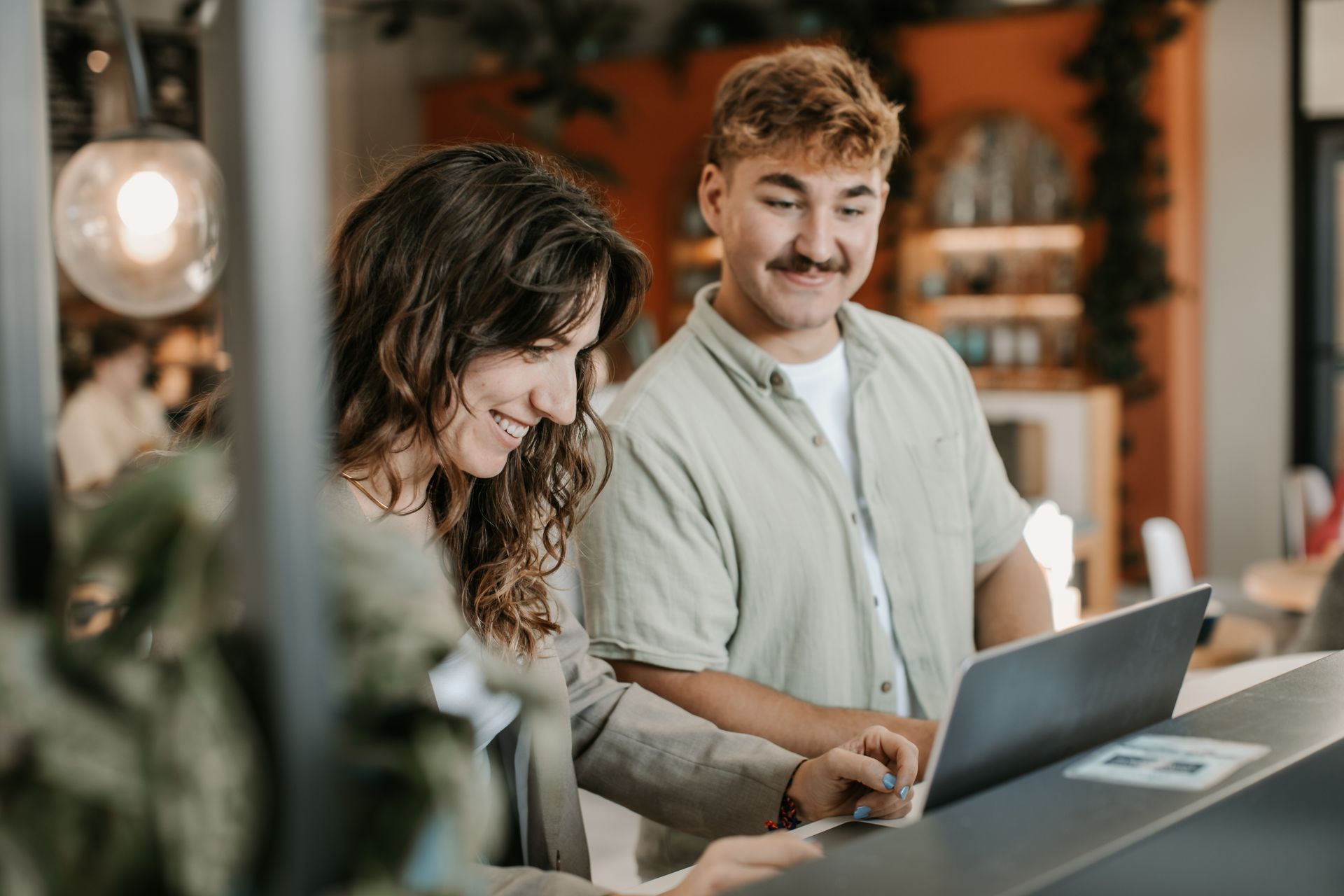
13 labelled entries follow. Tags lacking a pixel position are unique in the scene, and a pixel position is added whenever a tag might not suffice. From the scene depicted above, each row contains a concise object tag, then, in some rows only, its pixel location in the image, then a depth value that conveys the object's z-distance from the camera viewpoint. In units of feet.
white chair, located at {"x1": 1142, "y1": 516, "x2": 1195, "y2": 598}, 14.21
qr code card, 3.29
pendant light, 8.06
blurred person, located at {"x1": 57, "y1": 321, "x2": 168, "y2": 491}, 18.40
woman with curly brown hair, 4.67
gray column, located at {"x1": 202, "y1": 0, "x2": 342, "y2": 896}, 1.80
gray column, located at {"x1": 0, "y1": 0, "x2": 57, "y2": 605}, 2.03
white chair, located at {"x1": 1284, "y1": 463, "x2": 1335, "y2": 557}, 18.21
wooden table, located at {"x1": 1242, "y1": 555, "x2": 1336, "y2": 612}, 12.92
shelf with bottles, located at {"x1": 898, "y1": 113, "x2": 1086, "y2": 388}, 24.30
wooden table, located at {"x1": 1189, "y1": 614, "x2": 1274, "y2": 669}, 13.57
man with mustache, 6.18
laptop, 3.09
